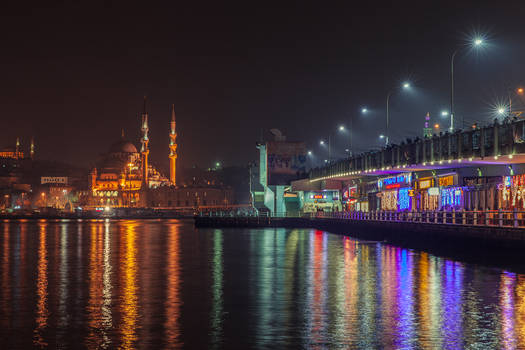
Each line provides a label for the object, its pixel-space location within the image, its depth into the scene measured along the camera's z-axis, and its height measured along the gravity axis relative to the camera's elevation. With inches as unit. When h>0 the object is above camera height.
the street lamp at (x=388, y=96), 2367.4 +378.2
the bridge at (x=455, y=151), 1788.9 +182.0
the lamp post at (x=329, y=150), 4466.0 +380.9
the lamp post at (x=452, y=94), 2031.9 +311.1
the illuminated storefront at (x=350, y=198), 4010.3 +114.2
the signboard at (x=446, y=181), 2361.3 +115.4
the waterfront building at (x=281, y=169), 4997.5 +314.0
